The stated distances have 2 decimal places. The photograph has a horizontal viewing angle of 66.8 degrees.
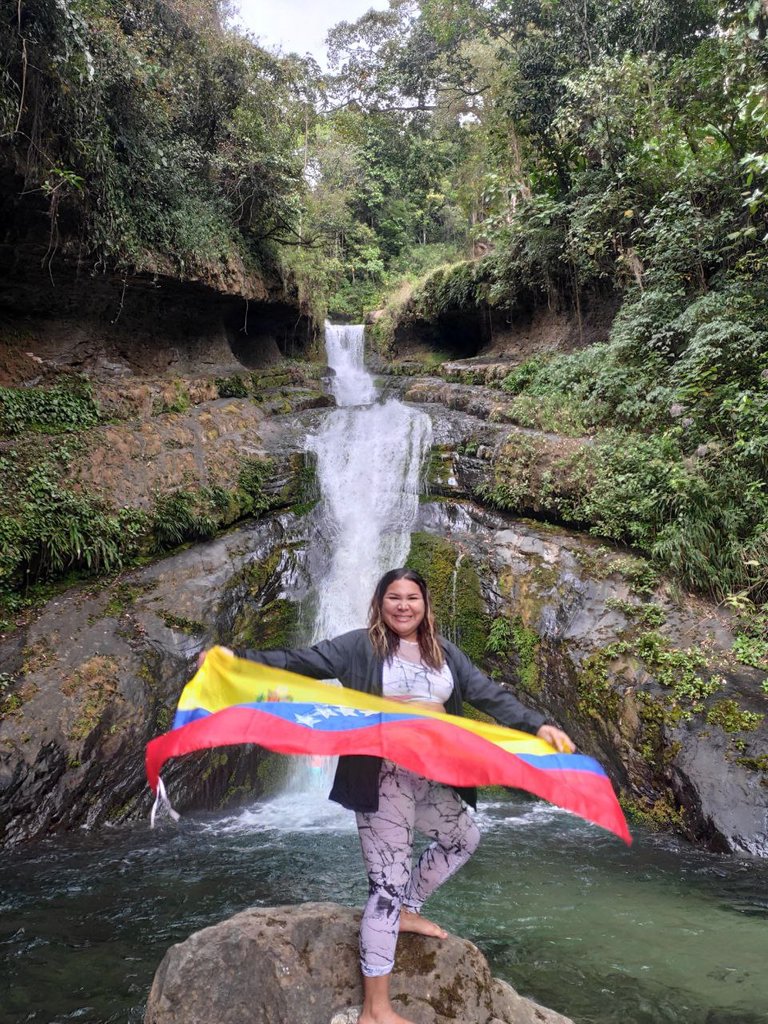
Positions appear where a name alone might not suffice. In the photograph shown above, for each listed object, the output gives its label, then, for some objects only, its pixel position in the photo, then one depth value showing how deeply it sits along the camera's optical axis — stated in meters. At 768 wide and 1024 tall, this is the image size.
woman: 2.30
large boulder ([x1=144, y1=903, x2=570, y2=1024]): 2.29
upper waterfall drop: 17.09
